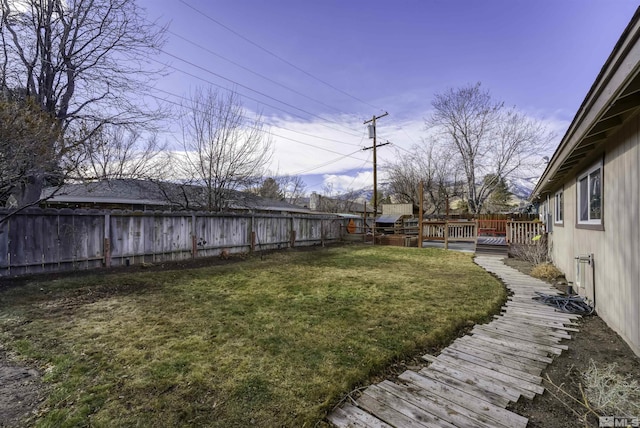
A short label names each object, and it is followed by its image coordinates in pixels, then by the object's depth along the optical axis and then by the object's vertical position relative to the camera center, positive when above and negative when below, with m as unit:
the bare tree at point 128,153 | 6.96 +2.08
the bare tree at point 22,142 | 3.86 +1.07
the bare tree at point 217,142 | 9.71 +2.59
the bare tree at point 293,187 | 34.94 +3.54
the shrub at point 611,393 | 1.88 -1.29
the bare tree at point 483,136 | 19.16 +5.51
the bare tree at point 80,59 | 6.36 +3.93
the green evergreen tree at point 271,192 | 21.16 +2.05
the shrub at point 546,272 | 6.18 -1.30
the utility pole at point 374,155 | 16.64 +3.53
